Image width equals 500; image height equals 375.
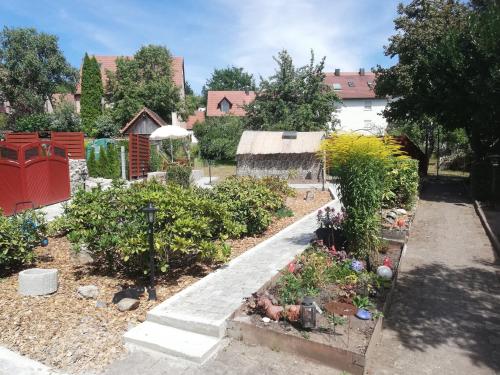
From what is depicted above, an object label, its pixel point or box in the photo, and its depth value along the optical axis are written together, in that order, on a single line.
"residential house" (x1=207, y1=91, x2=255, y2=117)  54.16
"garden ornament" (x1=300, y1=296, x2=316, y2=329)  4.64
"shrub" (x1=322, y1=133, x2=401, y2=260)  6.92
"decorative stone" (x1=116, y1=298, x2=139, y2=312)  5.58
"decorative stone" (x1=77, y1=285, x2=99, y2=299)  5.95
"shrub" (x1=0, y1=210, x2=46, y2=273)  6.52
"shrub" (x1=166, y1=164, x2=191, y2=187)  15.59
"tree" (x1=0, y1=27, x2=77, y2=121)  37.44
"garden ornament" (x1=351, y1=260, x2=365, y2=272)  6.41
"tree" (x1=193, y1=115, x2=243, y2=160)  34.62
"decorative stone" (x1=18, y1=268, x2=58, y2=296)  5.88
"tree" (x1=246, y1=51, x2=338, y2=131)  29.83
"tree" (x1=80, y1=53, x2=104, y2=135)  37.56
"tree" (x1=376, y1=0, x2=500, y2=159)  15.16
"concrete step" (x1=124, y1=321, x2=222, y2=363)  4.58
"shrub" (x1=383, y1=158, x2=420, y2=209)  13.19
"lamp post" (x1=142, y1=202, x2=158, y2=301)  5.60
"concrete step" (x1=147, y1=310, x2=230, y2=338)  4.94
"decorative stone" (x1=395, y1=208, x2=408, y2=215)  12.00
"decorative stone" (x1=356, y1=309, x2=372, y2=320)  5.01
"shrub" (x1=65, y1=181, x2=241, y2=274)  6.25
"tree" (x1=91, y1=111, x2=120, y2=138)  34.38
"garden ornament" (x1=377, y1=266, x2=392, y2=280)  6.29
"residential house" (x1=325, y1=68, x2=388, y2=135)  53.13
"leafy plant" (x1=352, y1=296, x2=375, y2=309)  5.30
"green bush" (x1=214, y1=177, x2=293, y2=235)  9.40
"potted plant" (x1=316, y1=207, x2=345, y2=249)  7.91
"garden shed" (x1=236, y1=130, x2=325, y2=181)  21.91
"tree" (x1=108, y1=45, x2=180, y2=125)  36.38
